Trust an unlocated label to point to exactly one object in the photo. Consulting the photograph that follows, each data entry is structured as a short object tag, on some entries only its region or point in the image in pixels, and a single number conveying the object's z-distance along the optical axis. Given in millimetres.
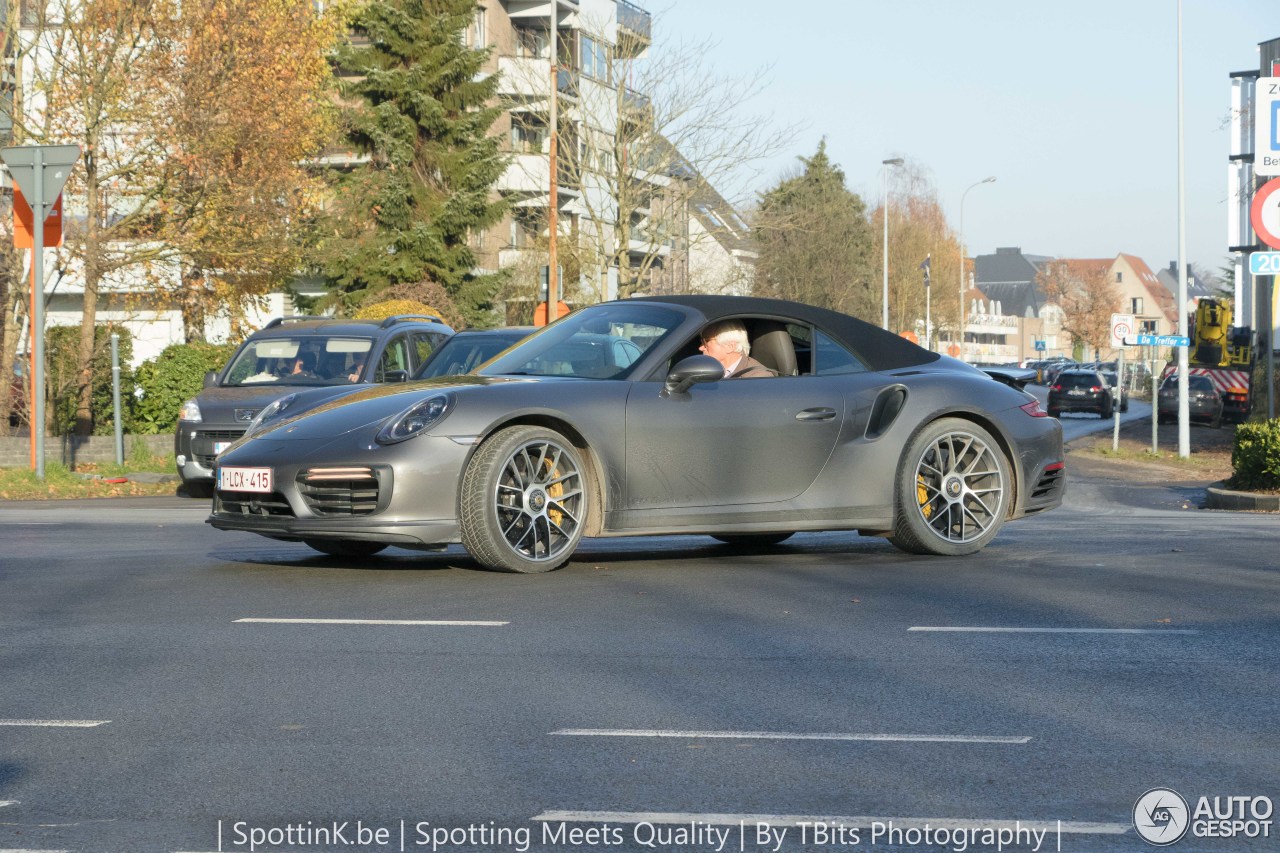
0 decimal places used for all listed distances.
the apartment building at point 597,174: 43312
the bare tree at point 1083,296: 133375
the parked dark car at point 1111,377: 75306
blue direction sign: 34875
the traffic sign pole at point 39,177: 17656
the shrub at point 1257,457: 18219
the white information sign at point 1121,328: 36781
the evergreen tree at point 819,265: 81812
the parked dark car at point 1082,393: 56406
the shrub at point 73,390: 24453
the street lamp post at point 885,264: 68875
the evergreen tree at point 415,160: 44750
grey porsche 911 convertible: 8289
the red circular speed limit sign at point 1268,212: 16766
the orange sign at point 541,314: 34625
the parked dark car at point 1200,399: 46656
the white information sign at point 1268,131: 16812
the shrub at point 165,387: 24188
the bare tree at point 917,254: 92000
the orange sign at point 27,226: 19016
